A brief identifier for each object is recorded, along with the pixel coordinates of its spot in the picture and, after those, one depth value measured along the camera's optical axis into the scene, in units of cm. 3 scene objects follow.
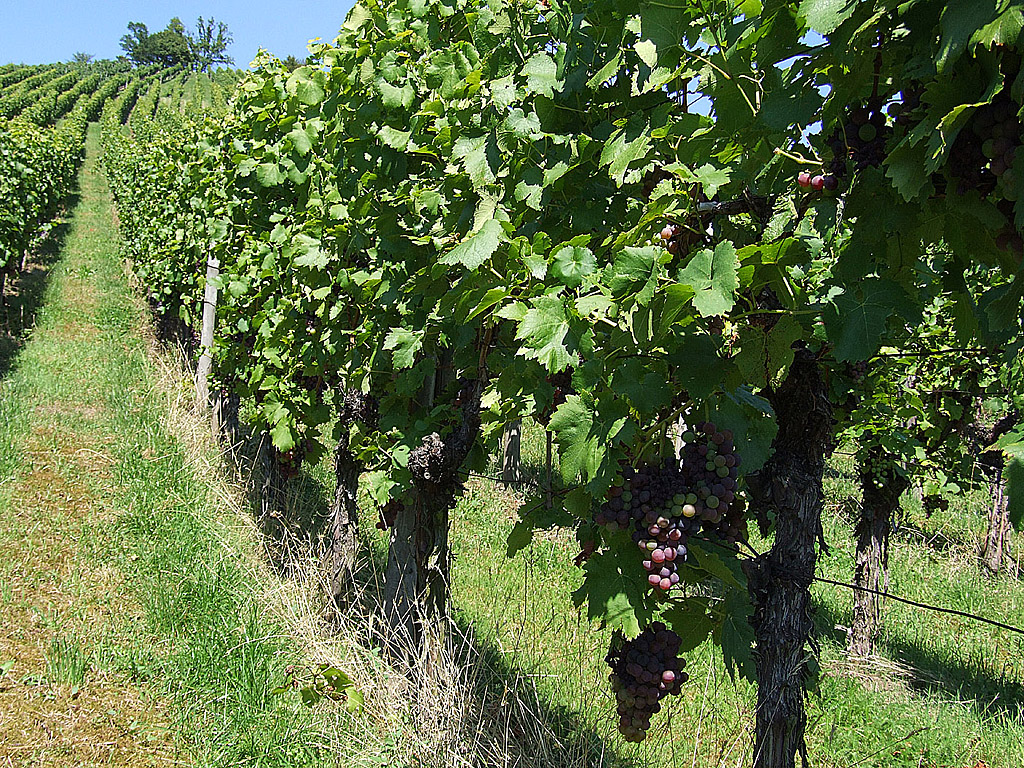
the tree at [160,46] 11438
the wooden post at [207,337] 673
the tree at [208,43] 11306
